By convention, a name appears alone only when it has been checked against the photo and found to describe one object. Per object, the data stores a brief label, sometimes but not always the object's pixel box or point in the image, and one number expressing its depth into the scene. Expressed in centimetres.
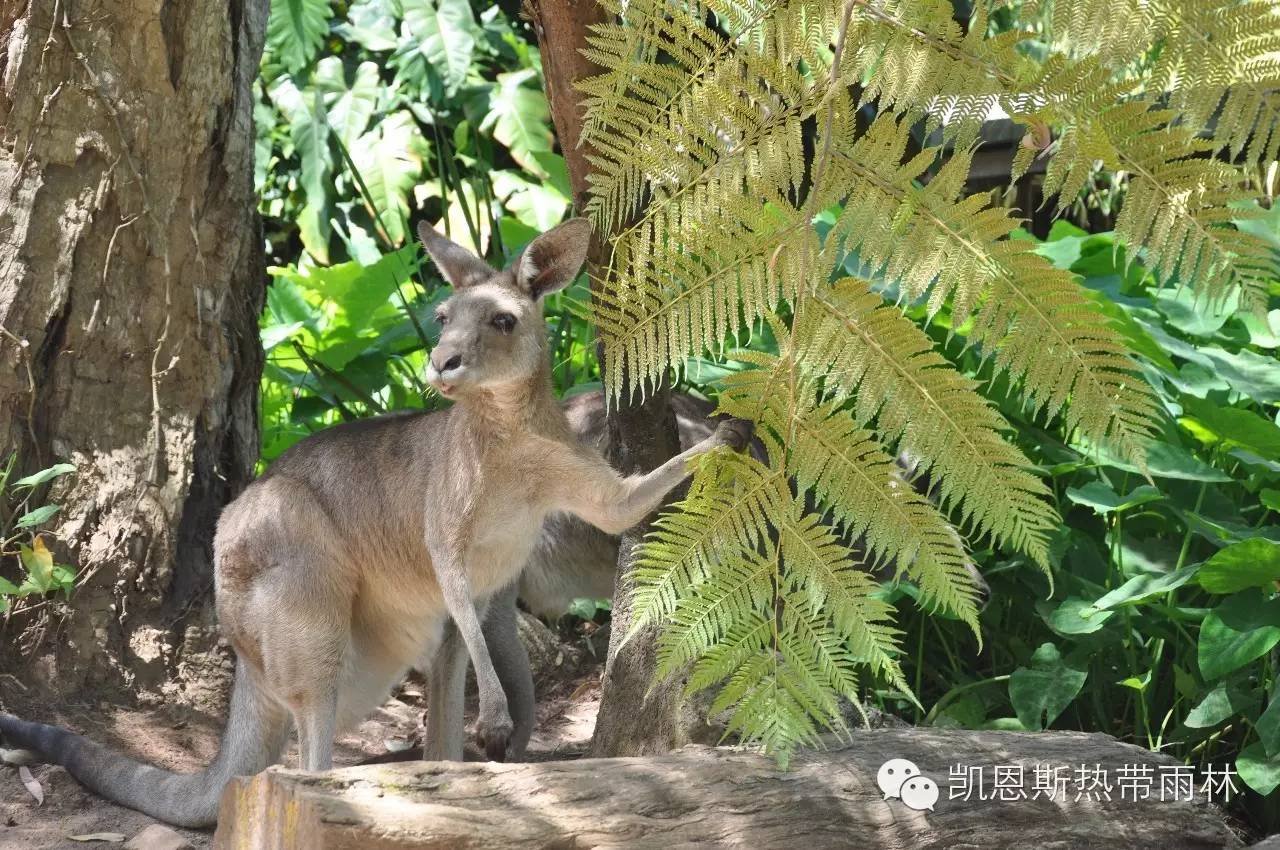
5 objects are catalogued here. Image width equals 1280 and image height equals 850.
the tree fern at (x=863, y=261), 215
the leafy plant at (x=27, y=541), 413
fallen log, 271
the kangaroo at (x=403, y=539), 385
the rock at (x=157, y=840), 379
